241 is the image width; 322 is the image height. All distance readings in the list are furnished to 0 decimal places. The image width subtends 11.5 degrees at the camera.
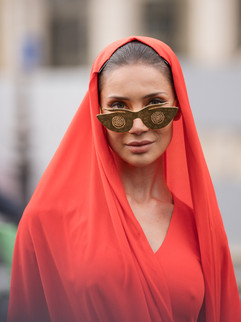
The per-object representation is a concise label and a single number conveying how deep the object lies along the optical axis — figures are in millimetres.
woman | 2037
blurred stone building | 10039
